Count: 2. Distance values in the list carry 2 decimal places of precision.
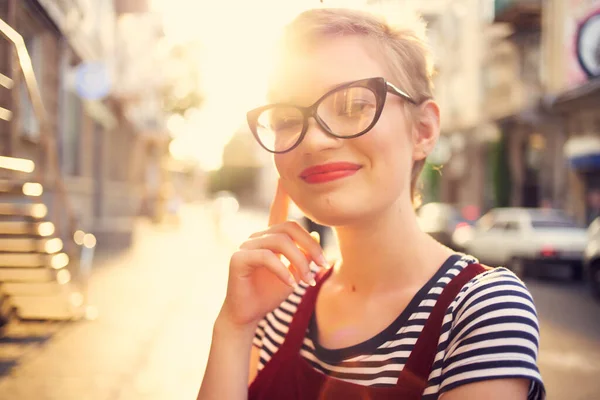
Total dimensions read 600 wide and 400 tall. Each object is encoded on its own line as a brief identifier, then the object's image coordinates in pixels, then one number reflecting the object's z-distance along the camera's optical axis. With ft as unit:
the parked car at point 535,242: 37.27
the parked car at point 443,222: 61.96
